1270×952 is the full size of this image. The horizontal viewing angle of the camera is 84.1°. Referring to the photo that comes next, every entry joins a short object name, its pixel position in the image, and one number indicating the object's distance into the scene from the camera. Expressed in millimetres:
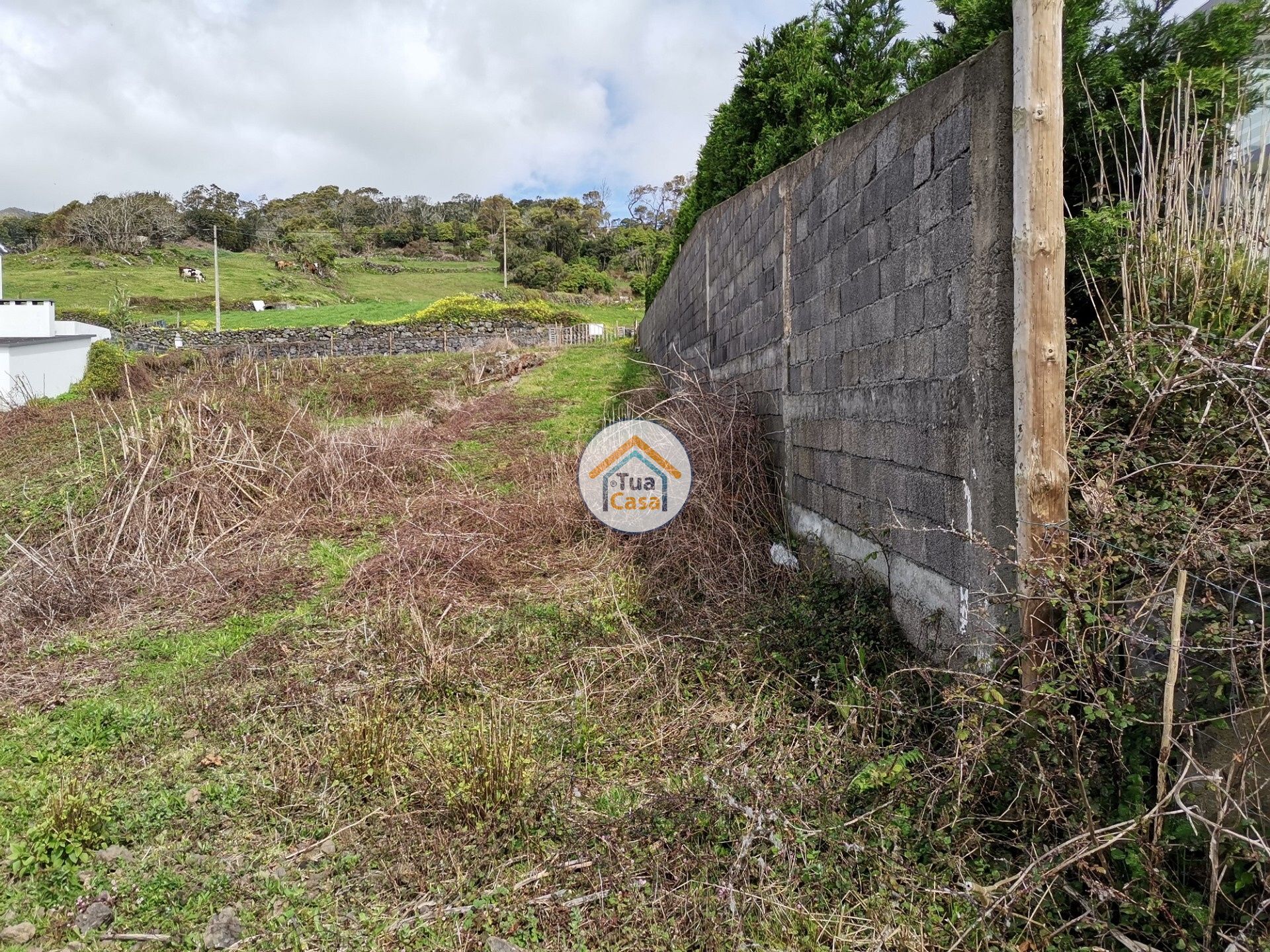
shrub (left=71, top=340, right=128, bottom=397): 14336
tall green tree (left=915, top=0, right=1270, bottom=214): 2502
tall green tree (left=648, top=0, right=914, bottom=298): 5590
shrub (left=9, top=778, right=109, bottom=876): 2248
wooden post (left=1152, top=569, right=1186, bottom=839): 1572
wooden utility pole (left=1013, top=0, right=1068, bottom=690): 2049
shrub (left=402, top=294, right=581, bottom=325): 23984
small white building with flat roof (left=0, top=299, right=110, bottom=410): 16078
